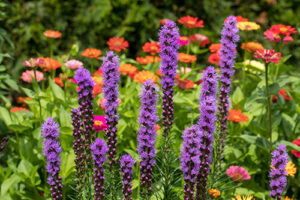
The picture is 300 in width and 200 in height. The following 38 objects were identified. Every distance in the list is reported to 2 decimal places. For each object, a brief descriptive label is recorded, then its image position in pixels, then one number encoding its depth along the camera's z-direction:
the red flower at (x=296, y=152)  3.52
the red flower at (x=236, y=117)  3.44
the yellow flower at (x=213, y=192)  2.70
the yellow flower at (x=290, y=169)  3.06
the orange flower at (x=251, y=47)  4.09
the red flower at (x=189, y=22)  4.30
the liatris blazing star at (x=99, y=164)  2.27
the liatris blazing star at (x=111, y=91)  2.27
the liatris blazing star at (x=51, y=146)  2.21
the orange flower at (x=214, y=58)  4.31
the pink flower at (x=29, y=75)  4.01
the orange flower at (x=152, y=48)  4.21
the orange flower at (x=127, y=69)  4.14
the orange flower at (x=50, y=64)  4.01
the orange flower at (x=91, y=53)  3.98
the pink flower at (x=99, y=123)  2.82
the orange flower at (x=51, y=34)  4.34
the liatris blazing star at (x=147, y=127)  2.20
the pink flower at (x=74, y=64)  3.84
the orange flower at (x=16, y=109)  4.04
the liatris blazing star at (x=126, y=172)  2.26
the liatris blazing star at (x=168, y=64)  2.40
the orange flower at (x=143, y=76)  3.83
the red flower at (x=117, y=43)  4.17
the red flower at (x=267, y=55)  2.85
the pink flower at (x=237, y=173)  3.15
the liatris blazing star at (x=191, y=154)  2.02
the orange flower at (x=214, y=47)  4.27
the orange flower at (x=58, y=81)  4.25
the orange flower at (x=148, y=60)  4.44
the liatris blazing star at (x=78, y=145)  2.36
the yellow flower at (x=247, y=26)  4.15
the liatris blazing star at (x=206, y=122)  2.23
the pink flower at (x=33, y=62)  3.49
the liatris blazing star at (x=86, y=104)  2.33
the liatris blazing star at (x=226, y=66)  2.79
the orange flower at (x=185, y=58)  4.03
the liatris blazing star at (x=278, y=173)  2.43
